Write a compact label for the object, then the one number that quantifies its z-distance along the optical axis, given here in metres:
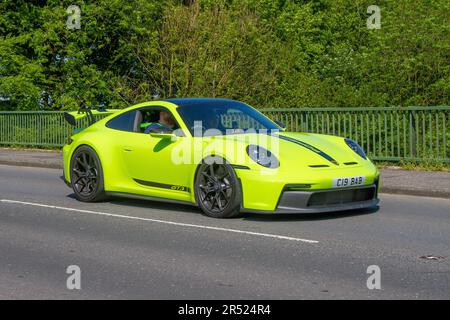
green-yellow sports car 9.33
